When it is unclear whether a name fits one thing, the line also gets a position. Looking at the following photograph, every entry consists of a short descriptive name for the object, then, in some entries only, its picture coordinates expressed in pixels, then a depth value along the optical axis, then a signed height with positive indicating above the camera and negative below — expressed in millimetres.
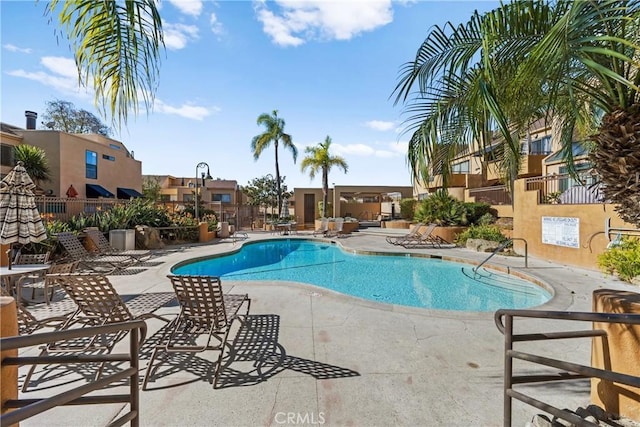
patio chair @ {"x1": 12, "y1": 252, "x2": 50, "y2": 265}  6242 -1010
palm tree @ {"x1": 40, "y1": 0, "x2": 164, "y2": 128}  1952 +1167
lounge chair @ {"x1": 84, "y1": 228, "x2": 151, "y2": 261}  9773 -1101
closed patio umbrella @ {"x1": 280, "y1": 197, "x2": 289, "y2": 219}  21525 +11
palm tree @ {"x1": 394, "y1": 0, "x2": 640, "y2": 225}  2551 +1326
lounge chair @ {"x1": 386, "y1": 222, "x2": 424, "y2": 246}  14905 -1389
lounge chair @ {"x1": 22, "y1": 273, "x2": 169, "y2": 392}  3525 -1204
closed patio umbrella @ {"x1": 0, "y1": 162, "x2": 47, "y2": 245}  5285 +15
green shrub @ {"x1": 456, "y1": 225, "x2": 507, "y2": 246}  12873 -1060
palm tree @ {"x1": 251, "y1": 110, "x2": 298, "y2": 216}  24328 +6191
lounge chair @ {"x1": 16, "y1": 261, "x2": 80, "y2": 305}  5409 -1329
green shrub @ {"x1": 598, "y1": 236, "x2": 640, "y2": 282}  7066 -1236
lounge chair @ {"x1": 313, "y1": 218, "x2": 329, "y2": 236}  19319 -1176
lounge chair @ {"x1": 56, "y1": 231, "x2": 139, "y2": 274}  8219 -1333
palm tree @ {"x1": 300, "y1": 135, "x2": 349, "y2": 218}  24188 +4005
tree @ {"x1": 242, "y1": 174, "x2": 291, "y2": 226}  32938 +2284
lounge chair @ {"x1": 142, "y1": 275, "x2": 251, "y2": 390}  3725 -1306
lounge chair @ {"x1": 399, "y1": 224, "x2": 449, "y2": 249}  14047 -1472
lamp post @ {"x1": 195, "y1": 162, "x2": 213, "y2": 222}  18741 +2942
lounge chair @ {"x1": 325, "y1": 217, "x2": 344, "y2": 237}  18797 -1146
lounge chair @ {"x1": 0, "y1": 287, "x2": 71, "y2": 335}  3842 -1455
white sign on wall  9336 -682
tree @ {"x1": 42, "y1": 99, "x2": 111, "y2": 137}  33031 +10766
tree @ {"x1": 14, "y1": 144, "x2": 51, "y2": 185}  16031 +2821
